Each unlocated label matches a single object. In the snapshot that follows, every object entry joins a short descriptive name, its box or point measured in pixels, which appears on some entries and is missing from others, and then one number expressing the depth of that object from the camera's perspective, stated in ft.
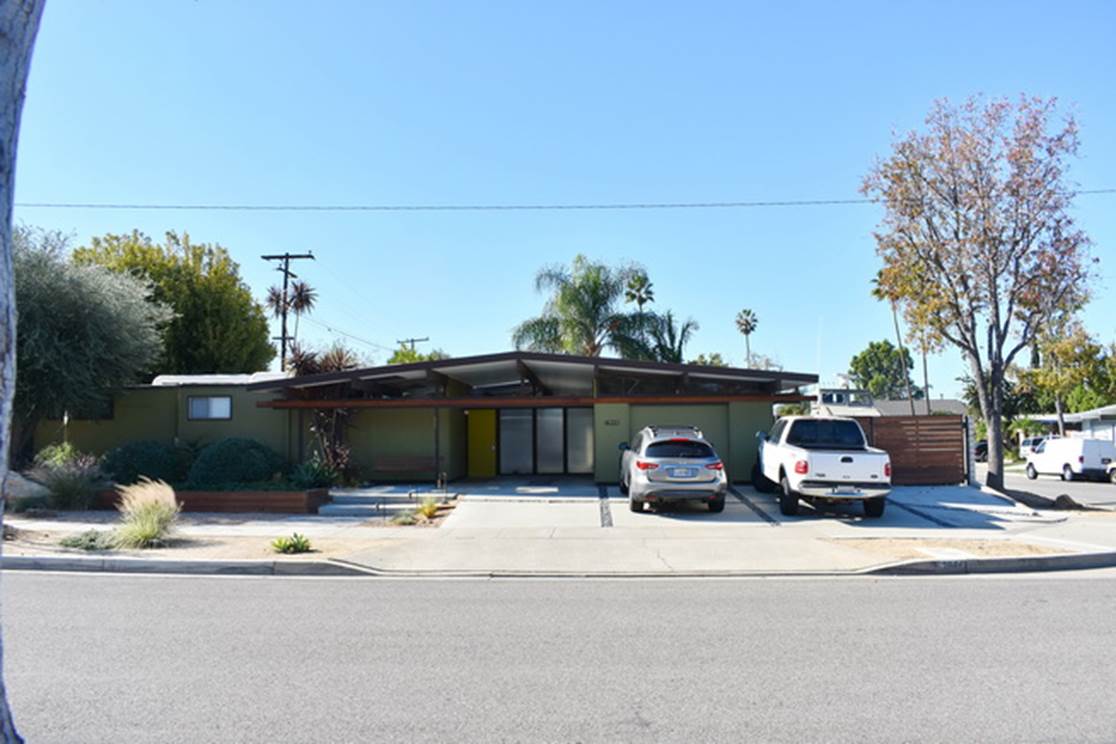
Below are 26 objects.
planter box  56.24
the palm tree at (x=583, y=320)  98.63
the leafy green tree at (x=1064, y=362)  100.42
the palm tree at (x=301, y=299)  177.68
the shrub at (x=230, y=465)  60.13
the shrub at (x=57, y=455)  62.90
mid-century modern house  67.36
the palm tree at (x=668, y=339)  99.55
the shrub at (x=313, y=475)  60.54
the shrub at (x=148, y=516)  40.98
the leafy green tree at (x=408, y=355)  192.51
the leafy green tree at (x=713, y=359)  203.31
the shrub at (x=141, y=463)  61.93
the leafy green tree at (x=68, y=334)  61.72
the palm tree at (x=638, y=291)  104.53
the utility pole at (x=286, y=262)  148.77
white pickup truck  50.01
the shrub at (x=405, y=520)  51.71
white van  101.81
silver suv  52.01
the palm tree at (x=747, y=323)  248.73
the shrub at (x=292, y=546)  39.22
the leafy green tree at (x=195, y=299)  102.89
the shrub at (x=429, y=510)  53.58
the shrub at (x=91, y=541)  40.29
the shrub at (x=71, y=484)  55.11
